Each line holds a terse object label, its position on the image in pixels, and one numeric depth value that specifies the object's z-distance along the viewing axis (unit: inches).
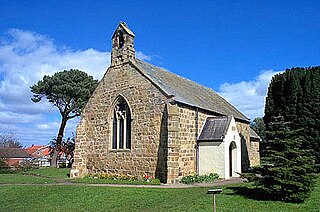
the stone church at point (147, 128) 844.0
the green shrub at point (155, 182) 799.1
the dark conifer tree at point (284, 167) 531.2
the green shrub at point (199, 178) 823.7
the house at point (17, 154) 2912.6
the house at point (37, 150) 4090.8
